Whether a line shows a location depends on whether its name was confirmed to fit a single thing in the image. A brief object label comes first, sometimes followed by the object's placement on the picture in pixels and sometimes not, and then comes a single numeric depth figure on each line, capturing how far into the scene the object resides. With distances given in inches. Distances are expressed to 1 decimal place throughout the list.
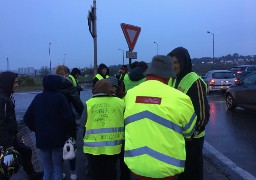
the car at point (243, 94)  279.0
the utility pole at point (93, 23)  248.0
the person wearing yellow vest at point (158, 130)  62.0
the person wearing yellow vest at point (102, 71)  186.6
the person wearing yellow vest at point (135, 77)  150.9
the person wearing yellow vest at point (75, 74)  193.6
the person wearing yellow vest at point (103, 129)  89.9
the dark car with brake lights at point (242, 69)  651.6
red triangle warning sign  194.2
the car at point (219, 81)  485.2
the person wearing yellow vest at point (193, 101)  84.3
